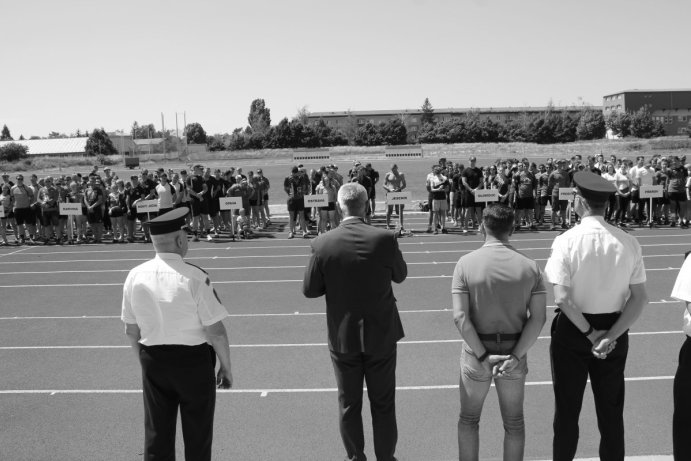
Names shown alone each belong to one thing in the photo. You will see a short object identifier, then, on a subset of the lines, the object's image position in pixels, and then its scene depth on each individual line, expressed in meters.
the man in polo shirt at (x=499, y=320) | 4.01
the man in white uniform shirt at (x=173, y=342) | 3.88
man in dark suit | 4.35
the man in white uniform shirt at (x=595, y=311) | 4.08
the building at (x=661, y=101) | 143.88
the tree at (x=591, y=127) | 116.50
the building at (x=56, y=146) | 131.00
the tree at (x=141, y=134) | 194.00
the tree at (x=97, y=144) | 120.75
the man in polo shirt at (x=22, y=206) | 19.47
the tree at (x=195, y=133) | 156.88
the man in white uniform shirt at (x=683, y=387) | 3.82
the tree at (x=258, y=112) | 165.88
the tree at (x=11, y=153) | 98.53
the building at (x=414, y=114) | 164.00
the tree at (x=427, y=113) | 151.19
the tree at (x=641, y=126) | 113.88
